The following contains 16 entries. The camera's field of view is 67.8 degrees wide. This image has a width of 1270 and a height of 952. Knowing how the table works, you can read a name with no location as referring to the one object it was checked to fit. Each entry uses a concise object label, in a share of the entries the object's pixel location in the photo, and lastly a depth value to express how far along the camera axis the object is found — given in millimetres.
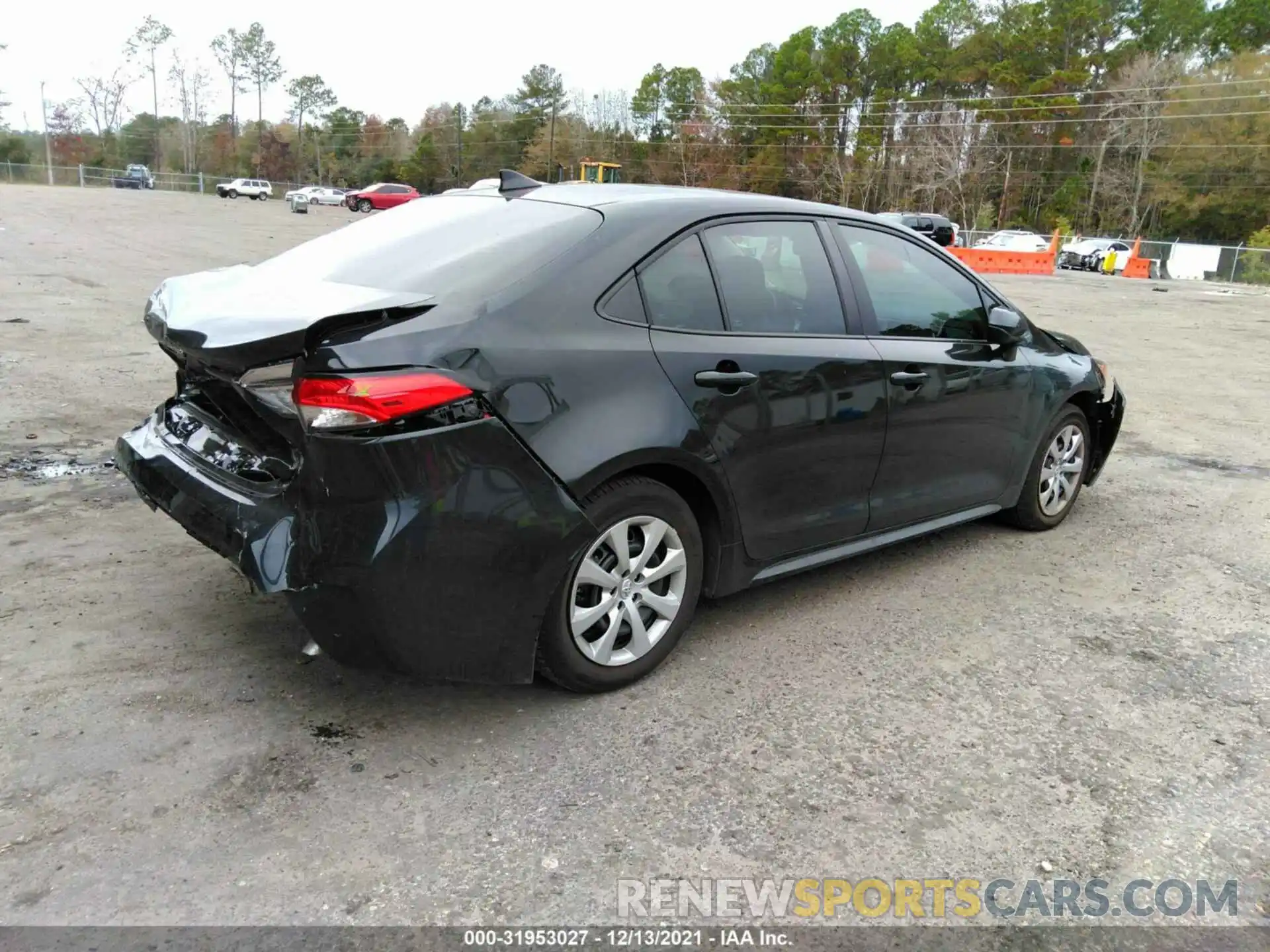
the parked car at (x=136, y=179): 70938
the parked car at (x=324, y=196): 63875
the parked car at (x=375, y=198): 51969
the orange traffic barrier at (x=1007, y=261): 33312
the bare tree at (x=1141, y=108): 67688
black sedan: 2646
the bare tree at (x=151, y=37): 101000
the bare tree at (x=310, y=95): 106750
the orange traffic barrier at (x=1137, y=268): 35719
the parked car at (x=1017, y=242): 42469
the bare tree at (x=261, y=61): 105062
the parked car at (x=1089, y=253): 38562
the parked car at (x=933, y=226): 36156
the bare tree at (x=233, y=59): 104688
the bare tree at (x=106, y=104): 99438
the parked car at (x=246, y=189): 64312
